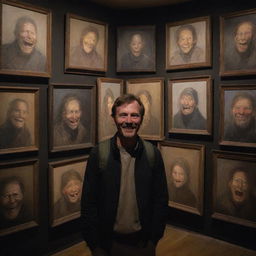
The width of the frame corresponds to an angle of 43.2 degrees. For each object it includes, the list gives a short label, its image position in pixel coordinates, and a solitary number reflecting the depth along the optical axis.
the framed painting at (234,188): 3.74
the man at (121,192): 2.18
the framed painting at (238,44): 3.64
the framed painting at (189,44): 4.01
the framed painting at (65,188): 3.74
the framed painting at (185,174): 4.16
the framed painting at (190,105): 4.04
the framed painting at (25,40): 3.21
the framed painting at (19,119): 3.25
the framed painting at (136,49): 4.50
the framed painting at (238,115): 3.68
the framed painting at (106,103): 4.24
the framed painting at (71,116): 3.73
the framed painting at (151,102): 4.43
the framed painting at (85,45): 3.87
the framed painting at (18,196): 3.29
